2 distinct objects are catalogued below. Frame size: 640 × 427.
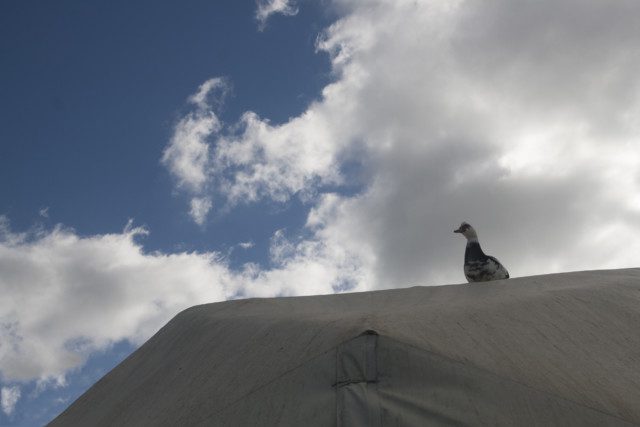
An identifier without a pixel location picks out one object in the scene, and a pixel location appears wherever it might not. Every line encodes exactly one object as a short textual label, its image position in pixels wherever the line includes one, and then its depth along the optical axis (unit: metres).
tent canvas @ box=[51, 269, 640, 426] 2.35
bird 4.73
